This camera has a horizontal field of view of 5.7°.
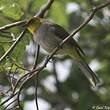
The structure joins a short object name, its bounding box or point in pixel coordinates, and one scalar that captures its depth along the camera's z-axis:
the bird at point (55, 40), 9.03
